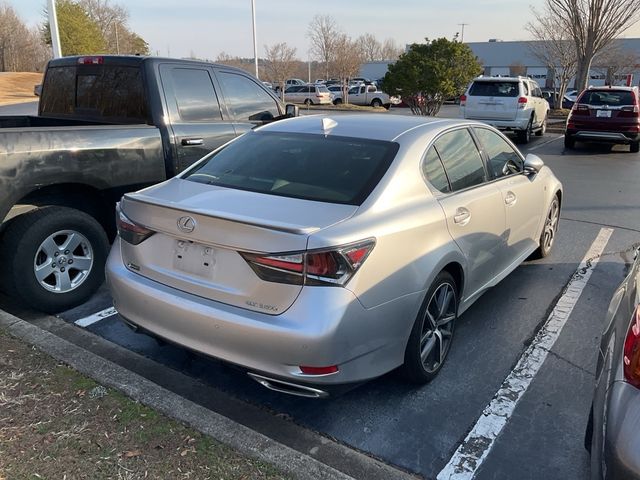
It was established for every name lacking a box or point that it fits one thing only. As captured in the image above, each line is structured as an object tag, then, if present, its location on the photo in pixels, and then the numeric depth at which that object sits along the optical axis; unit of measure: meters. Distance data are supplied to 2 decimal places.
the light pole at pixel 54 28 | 15.09
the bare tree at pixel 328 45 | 41.19
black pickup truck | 4.02
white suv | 15.11
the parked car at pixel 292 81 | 58.90
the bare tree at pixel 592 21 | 18.17
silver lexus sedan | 2.61
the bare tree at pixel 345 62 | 39.25
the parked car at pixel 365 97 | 38.14
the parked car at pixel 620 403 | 1.82
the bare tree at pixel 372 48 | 88.91
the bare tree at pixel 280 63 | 45.41
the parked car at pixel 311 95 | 37.81
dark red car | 13.57
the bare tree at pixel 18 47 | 65.25
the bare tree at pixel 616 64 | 40.19
